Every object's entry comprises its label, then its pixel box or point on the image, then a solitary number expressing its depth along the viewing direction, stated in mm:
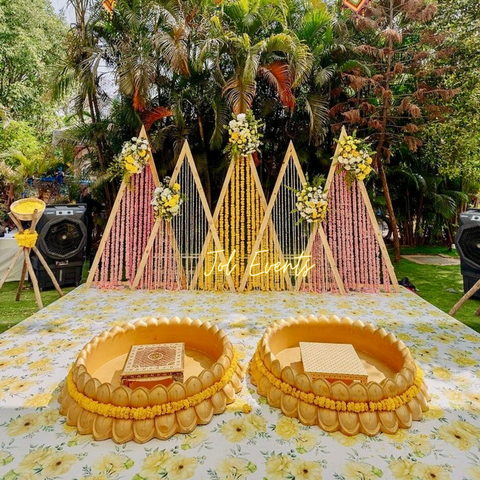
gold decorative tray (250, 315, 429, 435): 1713
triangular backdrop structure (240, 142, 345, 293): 4266
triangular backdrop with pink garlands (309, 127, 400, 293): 4262
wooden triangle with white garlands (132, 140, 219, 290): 4352
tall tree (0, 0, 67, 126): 10219
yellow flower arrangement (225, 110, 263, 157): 4199
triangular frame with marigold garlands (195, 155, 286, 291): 4309
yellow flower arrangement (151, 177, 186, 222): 4199
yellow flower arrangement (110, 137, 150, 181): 4273
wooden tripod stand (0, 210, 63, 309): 3666
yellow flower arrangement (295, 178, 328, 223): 4141
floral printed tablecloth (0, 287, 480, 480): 1479
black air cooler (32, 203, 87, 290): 4418
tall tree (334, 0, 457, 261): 5082
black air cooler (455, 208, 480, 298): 3875
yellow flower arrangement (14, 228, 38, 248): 3738
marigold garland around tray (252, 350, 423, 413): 1718
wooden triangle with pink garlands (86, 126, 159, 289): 4371
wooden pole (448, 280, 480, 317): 3288
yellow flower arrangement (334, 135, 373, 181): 4152
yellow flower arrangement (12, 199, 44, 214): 3795
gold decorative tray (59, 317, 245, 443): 1663
